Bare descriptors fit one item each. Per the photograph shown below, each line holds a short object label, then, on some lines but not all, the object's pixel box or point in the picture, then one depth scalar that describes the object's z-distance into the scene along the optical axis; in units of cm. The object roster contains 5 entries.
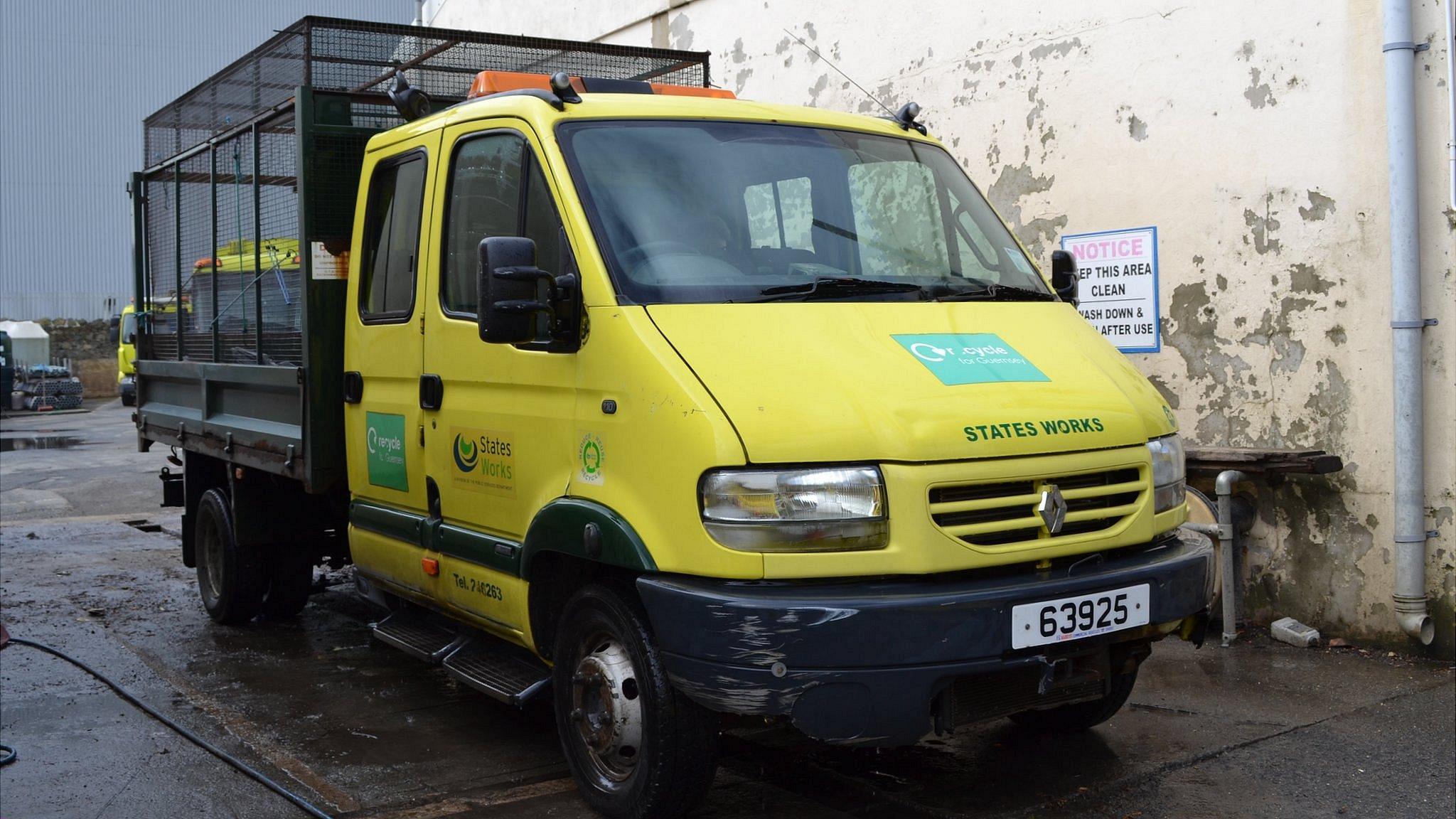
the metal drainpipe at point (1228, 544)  650
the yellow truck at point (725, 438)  361
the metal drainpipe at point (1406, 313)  611
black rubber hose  444
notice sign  739
